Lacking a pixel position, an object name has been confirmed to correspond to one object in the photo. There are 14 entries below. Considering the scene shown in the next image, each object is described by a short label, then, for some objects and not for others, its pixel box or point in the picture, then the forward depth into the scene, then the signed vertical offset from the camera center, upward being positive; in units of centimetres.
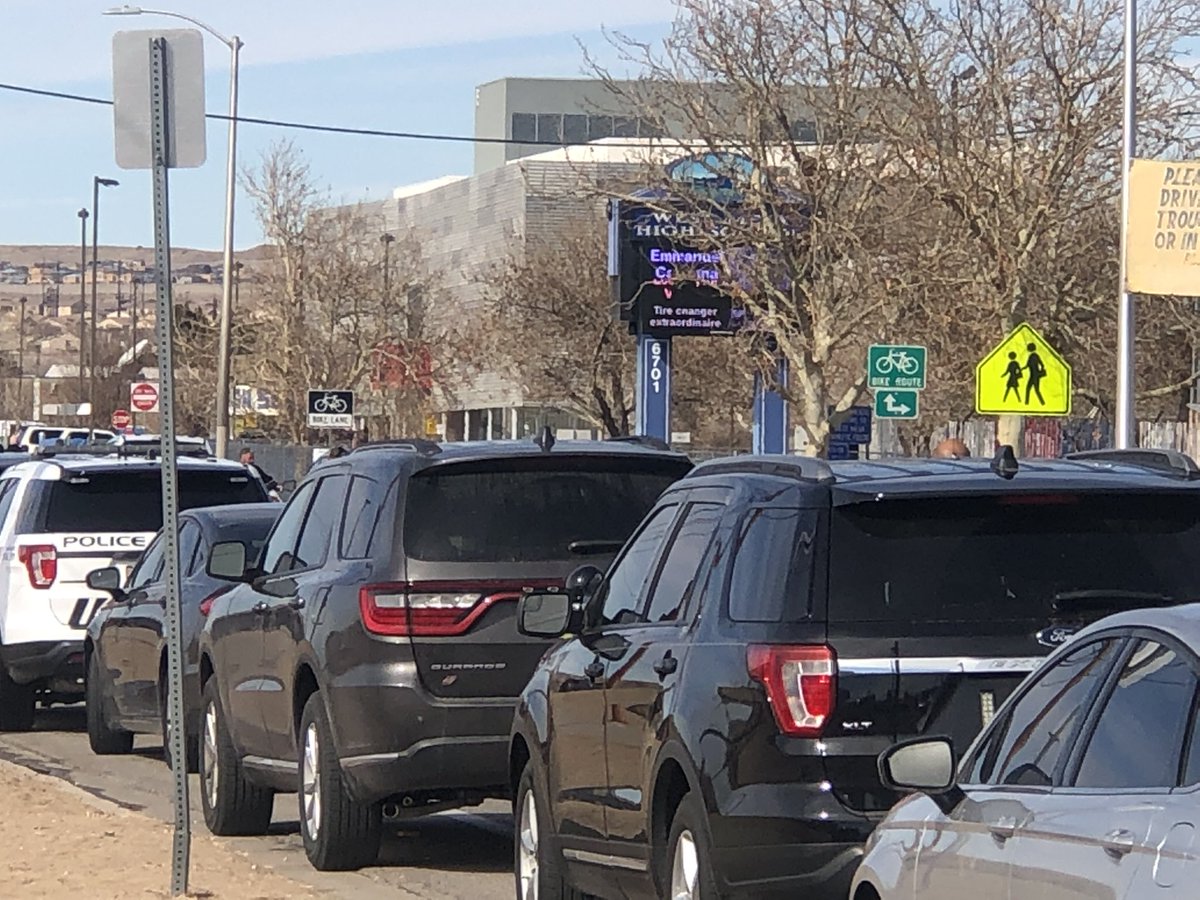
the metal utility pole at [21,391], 12484 -221
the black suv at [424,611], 1044 -115
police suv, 1731 -134
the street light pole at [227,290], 4584 +127
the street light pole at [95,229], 7556 +429
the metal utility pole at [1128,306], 2488 +58
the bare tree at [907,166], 2917 +252
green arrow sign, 2680 -51
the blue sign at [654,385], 3981 -46
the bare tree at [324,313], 6212 +116
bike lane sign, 4419 -102
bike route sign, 2656 -7
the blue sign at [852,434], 3862 -124
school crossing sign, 2275 -18
